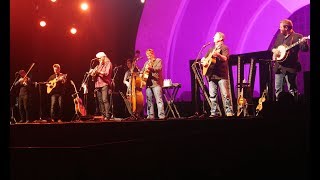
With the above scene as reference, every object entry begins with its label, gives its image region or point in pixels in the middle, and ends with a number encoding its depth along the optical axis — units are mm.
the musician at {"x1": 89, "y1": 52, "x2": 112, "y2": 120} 10492
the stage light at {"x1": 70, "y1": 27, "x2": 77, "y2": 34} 13452
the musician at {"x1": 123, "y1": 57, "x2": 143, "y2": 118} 10727
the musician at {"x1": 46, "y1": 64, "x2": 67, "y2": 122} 12086
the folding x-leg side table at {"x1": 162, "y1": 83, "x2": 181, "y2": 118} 11580
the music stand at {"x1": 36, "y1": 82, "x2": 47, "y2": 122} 12625
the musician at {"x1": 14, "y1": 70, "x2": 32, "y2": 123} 12148
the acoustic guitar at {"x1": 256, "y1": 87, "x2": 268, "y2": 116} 10245
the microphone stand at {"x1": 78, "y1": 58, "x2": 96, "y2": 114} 12147
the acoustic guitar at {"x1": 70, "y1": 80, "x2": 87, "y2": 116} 12773
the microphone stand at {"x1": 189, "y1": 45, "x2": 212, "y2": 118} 10484
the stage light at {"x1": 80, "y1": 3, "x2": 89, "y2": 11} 13422
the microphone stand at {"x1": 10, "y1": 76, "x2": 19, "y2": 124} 12303
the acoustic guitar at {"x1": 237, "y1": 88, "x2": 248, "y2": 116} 10306
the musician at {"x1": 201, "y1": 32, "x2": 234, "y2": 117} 8875
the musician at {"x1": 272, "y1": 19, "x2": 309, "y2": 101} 7777
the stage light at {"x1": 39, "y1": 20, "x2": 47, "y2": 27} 13070
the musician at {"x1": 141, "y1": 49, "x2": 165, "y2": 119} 10305
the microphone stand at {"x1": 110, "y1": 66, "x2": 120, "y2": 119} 12333
